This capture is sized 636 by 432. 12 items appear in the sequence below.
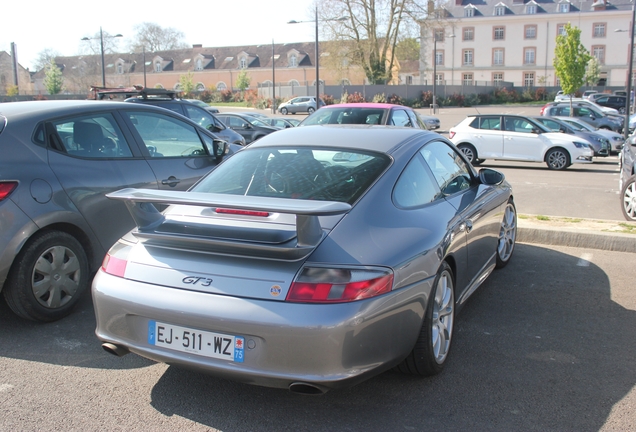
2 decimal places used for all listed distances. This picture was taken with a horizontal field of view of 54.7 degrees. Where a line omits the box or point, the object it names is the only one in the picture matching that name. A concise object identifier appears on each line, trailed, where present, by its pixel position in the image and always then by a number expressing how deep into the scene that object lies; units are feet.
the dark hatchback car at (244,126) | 65.94
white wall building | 250.37
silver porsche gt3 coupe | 9.55
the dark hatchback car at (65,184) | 14.29
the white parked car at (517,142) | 54.08
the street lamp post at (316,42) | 99.26
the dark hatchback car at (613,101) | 133.90
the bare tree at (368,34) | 181.37
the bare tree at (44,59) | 281.33
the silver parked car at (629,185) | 27.80
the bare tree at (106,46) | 272.51
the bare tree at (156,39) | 313.73
